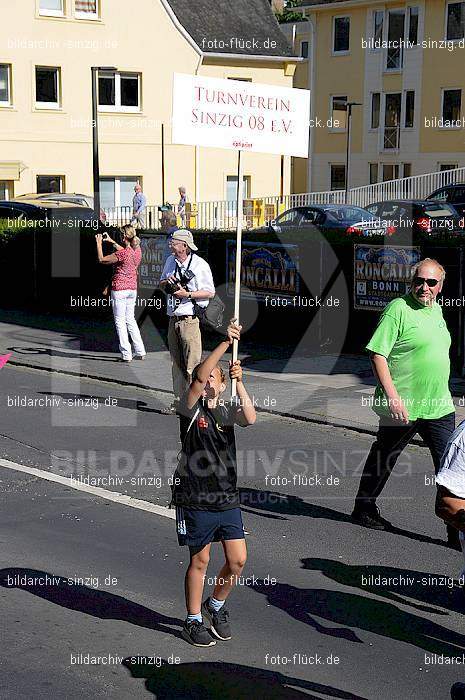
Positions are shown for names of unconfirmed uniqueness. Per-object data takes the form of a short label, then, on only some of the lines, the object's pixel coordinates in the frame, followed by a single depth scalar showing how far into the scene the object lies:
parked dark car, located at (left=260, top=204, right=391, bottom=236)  27.42
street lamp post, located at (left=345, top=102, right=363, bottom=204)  45.03
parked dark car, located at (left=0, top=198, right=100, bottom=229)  24.38
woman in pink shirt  14.69
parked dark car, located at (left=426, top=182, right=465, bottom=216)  30.01
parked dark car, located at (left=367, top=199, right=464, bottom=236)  25.23
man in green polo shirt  7.42
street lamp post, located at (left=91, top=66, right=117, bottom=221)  29.69
